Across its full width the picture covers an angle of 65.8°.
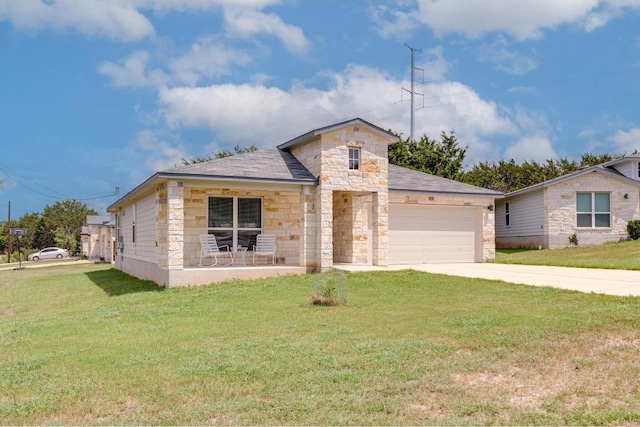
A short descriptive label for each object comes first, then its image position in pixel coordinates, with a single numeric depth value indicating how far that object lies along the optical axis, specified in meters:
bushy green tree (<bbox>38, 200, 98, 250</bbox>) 62.78
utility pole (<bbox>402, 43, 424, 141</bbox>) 38.22
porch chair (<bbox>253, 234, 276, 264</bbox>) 16.28
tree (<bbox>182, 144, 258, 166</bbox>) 50.62
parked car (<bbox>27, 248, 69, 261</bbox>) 49.56
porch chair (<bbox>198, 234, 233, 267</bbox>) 15.59
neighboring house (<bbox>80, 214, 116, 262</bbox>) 39.67
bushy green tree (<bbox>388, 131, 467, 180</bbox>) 37.44
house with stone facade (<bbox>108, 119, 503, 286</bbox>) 15.11
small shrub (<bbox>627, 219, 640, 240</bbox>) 24.72
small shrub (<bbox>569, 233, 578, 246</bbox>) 24.80
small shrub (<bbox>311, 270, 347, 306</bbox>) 9.76
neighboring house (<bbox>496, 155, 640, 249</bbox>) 24.91
